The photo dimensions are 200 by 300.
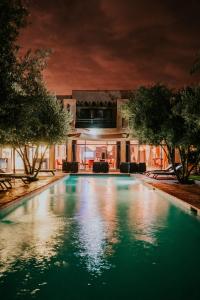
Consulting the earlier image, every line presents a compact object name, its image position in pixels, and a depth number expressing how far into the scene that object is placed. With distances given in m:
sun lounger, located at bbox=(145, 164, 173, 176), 14.53
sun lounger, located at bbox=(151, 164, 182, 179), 12.69
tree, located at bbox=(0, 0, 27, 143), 5.89
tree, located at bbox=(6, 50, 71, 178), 6.88
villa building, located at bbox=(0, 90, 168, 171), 21.15
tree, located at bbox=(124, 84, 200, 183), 10.38
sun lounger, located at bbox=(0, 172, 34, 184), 9.27
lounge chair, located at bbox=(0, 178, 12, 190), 8.14
